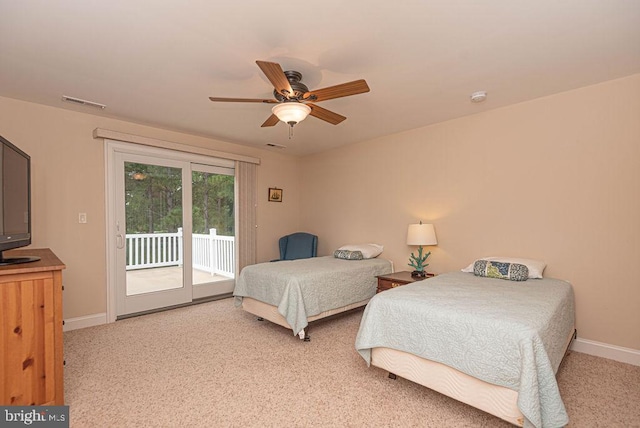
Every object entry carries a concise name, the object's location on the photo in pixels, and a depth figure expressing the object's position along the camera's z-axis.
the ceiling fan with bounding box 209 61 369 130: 2.07
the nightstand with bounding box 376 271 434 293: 3.47
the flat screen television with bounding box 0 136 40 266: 1.85
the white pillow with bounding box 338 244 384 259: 4.20
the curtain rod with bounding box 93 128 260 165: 3.54
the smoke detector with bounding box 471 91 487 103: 2.93
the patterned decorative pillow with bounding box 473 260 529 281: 2.80
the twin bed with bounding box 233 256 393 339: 3.08
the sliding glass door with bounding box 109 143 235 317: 3.84
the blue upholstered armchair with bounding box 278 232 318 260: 4.98
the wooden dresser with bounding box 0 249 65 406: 1.67
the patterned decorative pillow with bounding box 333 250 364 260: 4.14
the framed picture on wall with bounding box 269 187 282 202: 5.36
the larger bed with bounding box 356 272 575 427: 1.59
